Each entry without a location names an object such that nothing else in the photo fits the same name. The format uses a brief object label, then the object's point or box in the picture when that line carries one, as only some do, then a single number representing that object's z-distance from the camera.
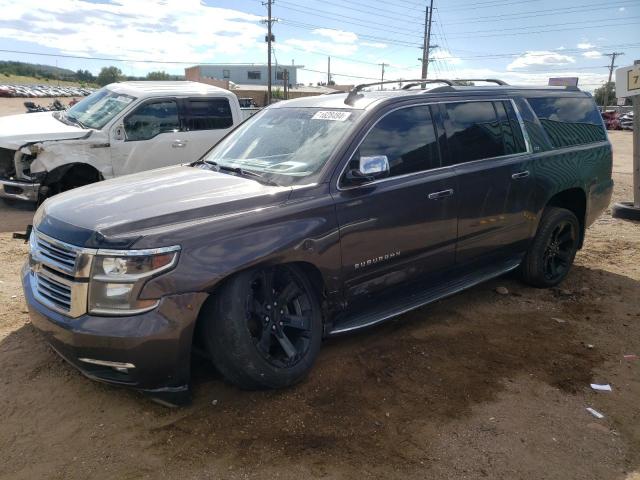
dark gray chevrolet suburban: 2.75
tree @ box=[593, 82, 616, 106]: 78.88
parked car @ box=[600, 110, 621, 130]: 44.74
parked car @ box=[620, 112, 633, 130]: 43.66
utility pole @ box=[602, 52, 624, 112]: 73.72
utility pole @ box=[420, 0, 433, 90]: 48.97
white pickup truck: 7.48
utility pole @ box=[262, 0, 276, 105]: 47.47
